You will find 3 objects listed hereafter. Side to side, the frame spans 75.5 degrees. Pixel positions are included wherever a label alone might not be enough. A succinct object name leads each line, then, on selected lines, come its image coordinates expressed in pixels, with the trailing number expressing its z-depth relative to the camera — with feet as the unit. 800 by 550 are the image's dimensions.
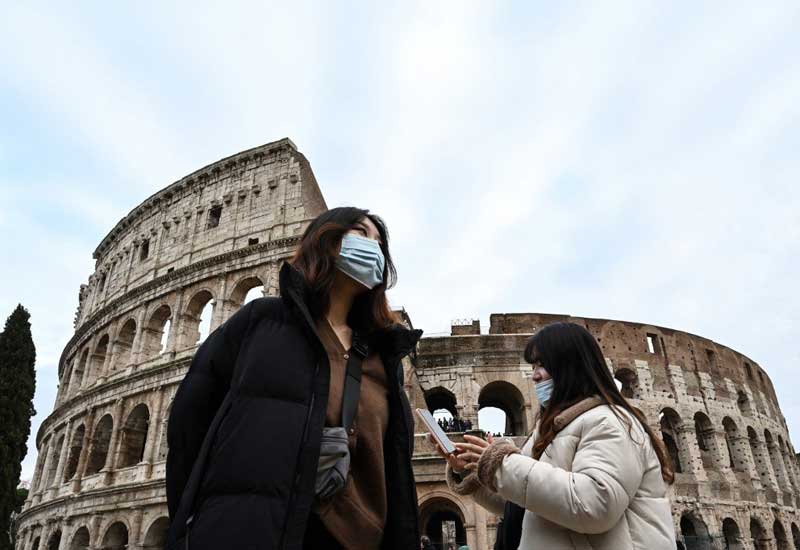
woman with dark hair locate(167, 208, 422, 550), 4.92
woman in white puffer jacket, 6.00
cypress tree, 52.85
